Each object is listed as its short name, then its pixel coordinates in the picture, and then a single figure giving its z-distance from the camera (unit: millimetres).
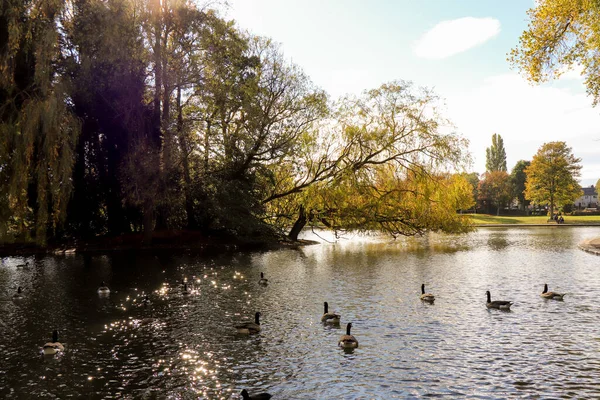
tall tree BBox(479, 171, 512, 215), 112625
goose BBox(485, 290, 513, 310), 18062
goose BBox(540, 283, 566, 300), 19502
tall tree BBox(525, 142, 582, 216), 87938
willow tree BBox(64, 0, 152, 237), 34344
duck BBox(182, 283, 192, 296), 22341
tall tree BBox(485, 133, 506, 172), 143350
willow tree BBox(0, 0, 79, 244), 22844
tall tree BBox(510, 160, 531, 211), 123188
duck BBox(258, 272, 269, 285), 24661
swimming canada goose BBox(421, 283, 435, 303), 19500
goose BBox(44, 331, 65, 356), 13430
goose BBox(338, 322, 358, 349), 13625
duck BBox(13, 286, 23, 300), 21323
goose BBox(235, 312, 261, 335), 15320
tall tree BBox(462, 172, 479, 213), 116631
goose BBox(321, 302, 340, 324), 16250
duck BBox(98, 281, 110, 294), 22325
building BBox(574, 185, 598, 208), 192750
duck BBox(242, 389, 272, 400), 9953
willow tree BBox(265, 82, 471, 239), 43344
